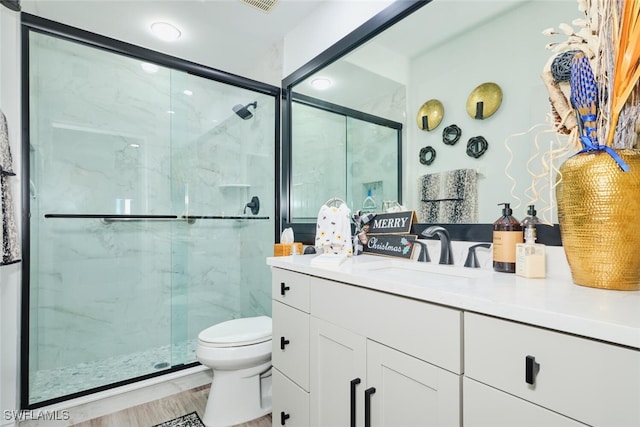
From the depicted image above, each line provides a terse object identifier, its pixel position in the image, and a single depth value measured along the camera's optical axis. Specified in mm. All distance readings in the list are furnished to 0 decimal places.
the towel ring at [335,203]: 1883
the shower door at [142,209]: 2066
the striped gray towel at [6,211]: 1350
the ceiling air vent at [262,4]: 1887
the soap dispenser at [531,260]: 914
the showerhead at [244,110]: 2426
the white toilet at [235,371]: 1552
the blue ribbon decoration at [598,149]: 697
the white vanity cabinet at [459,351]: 524
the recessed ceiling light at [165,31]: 2107
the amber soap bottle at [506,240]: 982
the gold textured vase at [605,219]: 696
